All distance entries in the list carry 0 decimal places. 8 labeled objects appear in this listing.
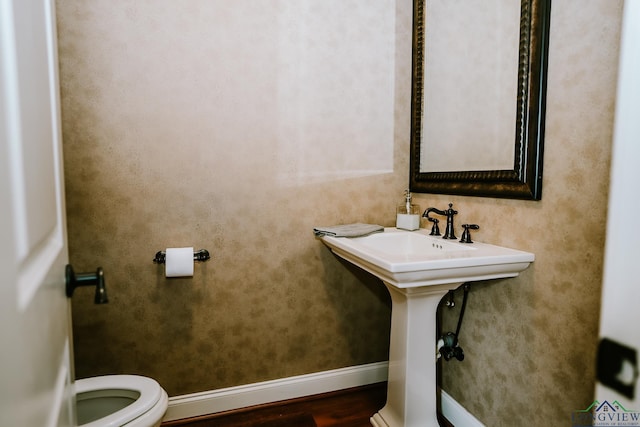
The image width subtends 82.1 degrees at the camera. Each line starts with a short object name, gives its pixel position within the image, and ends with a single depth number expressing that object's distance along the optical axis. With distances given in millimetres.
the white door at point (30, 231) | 310
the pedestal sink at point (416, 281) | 1236
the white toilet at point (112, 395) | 1254
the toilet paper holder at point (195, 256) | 1637
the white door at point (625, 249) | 323
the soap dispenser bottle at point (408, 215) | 1879
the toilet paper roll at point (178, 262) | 1590
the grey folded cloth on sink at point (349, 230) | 1676
